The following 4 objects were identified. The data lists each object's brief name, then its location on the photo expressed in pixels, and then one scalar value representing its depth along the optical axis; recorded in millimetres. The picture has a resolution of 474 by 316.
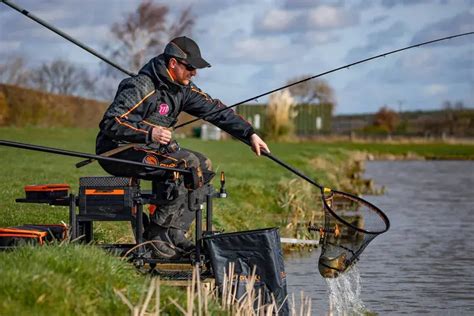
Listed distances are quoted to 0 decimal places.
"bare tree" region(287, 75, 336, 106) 104500
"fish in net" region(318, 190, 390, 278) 10195
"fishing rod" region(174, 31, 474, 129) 10828
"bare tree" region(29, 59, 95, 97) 81562
